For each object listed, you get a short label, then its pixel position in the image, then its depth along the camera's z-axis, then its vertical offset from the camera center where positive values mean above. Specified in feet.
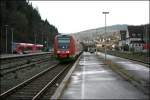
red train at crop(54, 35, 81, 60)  127.85 +0.90
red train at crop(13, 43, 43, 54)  284.41 +1.41
